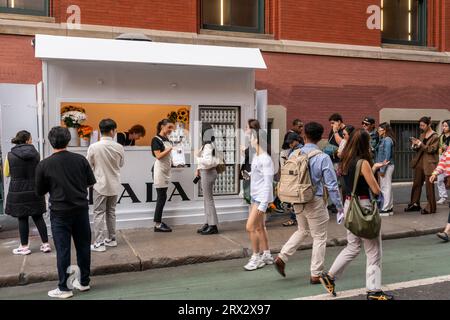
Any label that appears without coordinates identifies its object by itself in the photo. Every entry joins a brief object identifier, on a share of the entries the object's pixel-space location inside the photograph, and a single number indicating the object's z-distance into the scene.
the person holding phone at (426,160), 10.13
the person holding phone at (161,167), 8.55
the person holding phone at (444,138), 10.15
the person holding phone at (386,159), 10.12
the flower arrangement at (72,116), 8.73
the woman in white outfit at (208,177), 8.25
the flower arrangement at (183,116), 9.63
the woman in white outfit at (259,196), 6.28
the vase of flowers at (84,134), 8.89
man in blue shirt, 5.64
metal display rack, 9.70
